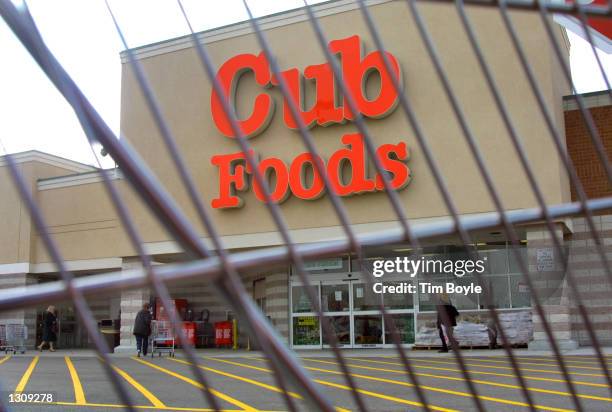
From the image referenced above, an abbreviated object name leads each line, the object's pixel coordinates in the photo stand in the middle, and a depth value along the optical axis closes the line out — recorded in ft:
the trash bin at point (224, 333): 75.92
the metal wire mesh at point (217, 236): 5.06
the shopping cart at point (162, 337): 63.00
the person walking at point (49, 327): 73.91
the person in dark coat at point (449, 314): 52.93
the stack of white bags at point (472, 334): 58.80
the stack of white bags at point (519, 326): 57.67
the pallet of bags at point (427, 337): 60.59
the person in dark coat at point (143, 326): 60.29
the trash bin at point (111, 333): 74.49
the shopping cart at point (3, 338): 71.46
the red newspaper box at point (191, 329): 72.32
